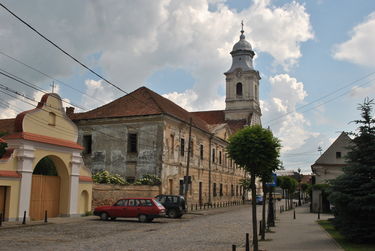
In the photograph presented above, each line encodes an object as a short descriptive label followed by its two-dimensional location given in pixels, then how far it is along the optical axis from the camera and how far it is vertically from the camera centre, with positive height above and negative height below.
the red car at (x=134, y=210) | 23.69 -1.15
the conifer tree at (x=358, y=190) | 13.87 +0.09
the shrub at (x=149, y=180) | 34.00 +0.78
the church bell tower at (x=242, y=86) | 68.06 +17.02
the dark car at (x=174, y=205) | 27.70 -0.99
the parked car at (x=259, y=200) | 55.08 -1.14
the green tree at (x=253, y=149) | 14.00 +1.40
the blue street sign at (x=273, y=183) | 20.13 +0.41
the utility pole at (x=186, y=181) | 32.59 +0.72
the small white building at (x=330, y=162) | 43.50 +3.14
